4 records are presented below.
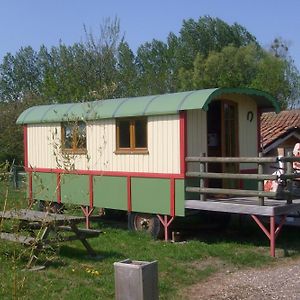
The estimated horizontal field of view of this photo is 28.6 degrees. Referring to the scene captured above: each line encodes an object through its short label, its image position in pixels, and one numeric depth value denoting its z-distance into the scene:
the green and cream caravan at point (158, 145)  11.32
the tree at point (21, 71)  56.41
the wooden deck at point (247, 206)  10.13
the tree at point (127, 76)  30.77
